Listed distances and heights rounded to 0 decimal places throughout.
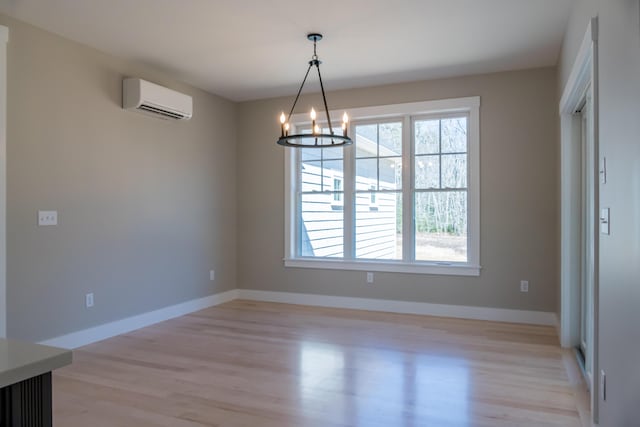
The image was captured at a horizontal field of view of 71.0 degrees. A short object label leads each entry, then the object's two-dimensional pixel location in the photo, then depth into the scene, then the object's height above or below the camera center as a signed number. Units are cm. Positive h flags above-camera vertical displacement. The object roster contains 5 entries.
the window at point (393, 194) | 511 +21
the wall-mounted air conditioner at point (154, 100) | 435 +113
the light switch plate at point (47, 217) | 369 -5
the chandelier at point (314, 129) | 337 +63
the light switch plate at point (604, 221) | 206 -5
